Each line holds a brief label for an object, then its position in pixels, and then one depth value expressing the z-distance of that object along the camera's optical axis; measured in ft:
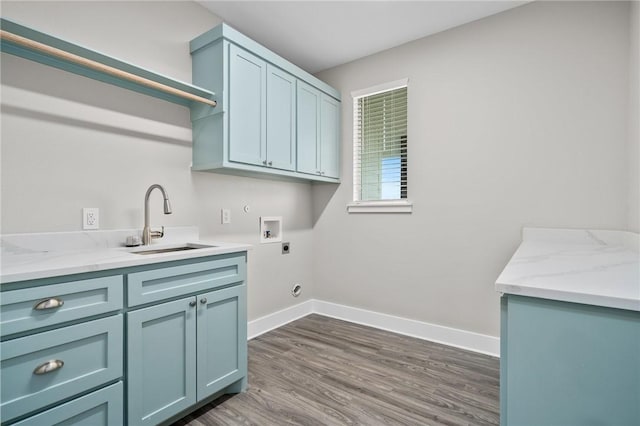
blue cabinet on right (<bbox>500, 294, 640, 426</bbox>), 2.59
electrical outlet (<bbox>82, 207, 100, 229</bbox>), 5.65
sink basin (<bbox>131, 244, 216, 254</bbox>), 6.05
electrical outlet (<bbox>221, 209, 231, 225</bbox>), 8.20
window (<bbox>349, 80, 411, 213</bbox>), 9.51
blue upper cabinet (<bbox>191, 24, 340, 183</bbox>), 6.93
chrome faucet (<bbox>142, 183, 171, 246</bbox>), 6.13
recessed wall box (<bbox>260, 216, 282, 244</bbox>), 9.39
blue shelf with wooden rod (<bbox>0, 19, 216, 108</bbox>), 4.54
